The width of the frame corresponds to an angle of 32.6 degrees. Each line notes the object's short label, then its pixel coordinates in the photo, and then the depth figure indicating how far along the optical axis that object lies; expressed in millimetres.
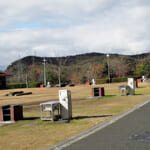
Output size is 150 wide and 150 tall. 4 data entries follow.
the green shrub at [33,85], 50762
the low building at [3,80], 48081
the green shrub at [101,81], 52750
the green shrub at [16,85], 50291
